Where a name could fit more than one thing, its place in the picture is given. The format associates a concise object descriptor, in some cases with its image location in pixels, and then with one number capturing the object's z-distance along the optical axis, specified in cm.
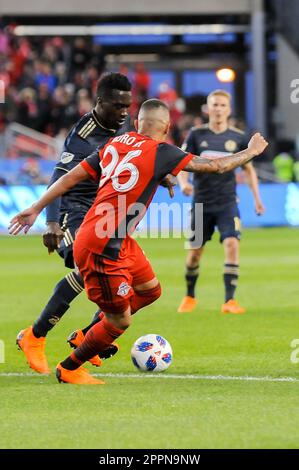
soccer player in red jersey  1464
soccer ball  1630
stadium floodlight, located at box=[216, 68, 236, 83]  6271
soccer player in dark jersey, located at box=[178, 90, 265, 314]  2367
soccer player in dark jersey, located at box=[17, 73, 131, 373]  1612
